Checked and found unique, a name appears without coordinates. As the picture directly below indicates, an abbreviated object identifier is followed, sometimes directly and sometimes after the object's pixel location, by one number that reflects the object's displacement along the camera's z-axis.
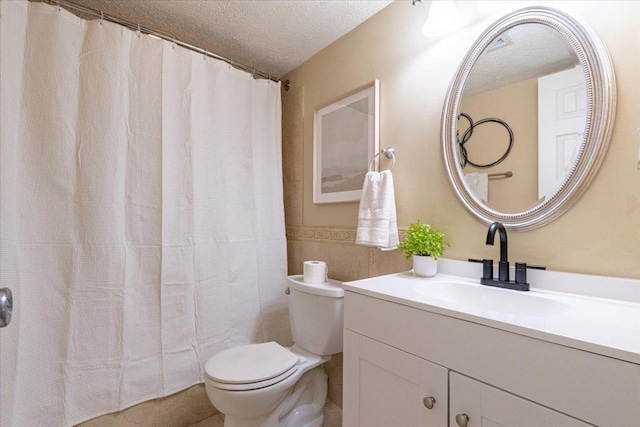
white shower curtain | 1.15
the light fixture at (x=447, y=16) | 1.12
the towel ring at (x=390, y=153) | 1.41
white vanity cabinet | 0.53
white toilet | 1.17
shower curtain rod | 1.34
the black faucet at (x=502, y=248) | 0.96
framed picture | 1.52
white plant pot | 1.14
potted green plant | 1.14
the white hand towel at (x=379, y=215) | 1.28
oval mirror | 0.88
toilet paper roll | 1.51
